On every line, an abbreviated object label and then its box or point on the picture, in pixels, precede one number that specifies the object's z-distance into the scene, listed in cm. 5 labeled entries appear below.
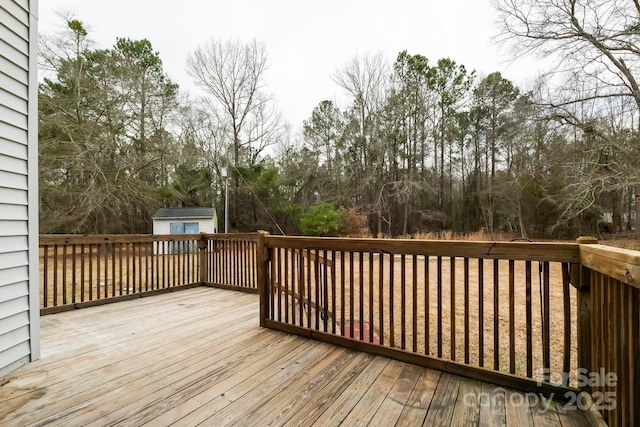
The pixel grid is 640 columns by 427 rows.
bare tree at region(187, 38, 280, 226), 1406
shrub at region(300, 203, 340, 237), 1205
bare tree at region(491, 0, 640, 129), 699
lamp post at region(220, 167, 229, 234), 1126
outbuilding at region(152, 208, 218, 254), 1071
